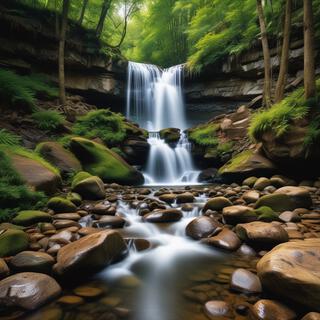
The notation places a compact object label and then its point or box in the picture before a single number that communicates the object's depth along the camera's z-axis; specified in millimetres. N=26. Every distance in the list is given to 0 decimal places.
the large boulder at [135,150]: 10734
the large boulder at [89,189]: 5832
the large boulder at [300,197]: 4629
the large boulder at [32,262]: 2576
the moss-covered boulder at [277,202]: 4520
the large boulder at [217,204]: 4918
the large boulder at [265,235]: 3195
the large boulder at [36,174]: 5004
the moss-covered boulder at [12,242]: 2848
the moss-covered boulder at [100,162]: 8039
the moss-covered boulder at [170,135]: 12230
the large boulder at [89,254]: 2613
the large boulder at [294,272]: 1878
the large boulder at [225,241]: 3398
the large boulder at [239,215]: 3988
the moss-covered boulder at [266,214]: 3984
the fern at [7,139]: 6336
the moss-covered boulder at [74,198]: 5227
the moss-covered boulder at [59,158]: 7348
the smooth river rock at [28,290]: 2107
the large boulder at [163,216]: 4574
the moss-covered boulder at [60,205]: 4531
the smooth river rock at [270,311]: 1903
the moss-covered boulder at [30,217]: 3721
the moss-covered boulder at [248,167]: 7574
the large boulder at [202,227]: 3820
